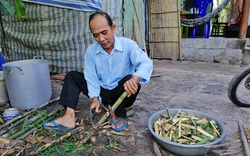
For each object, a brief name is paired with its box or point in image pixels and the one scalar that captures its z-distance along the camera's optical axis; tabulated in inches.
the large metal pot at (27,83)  92.8
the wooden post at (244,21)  185.2
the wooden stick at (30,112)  78.1
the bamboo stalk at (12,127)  73.9
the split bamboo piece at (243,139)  48.8
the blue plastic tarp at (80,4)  131.0
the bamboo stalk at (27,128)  70.7
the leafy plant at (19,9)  74.2
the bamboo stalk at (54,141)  61.4
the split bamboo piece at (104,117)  60.4
